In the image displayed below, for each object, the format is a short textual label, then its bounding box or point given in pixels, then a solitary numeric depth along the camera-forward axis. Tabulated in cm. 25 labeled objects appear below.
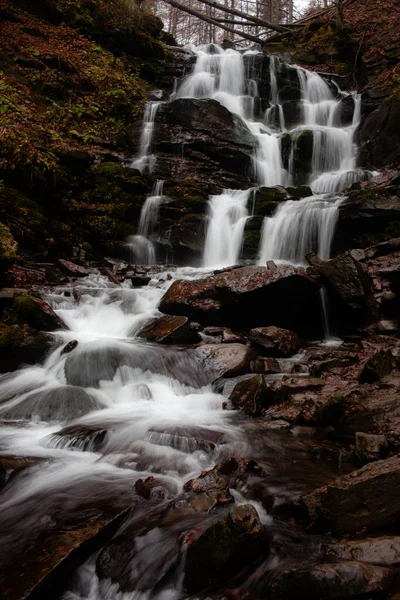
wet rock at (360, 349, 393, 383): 524
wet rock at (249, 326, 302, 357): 735
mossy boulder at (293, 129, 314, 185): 1628
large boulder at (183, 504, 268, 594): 238
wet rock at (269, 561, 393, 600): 204
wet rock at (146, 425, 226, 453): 418
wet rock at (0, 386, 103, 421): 509
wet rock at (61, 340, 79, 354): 645
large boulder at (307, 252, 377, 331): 828
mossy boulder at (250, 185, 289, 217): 1320
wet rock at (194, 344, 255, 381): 632
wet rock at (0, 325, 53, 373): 608
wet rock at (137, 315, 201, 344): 745
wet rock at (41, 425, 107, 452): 427
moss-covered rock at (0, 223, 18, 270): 698
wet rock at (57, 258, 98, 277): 1041
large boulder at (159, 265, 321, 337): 809
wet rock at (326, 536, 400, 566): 229
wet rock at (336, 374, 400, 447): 398
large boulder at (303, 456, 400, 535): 260
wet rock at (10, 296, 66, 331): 680
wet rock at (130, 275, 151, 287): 1053
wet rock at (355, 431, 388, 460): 357
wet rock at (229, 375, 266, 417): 519
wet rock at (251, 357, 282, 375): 646
